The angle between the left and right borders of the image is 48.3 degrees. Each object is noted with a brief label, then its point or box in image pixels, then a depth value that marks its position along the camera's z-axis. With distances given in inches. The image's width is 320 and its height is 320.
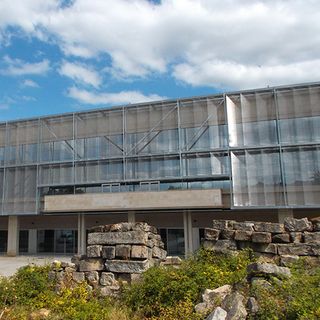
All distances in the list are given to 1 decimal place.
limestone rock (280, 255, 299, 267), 302.2
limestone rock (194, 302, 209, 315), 233.6
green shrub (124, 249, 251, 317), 269.7
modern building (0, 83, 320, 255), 981.2
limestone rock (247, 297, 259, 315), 215.5
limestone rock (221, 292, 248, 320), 212.2
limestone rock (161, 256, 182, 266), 362.0
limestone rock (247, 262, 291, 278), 251.8
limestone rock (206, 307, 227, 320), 212.4
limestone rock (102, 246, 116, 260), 333.1
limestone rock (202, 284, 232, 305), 241.6
